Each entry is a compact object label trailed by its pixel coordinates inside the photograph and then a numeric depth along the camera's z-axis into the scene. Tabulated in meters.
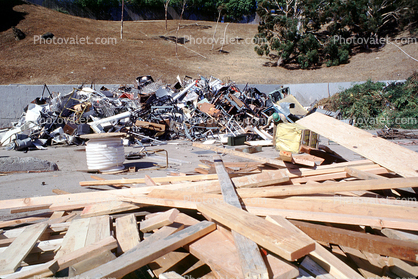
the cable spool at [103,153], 6.00
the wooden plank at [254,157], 4.27
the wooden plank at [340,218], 2.38
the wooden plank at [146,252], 1.89
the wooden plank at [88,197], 3.43
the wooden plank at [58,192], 4.12
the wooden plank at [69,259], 2.06
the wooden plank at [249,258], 1.78
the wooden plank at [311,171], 3.96
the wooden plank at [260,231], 1.87
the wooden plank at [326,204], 2.54
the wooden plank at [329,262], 2.04
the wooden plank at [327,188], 3.03
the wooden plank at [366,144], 3.71
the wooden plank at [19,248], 2.19
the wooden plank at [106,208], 3.17
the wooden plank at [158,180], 4.20
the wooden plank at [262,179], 3.50
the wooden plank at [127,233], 2.48
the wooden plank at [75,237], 2.42
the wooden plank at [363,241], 2.09
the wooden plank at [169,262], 2.21
